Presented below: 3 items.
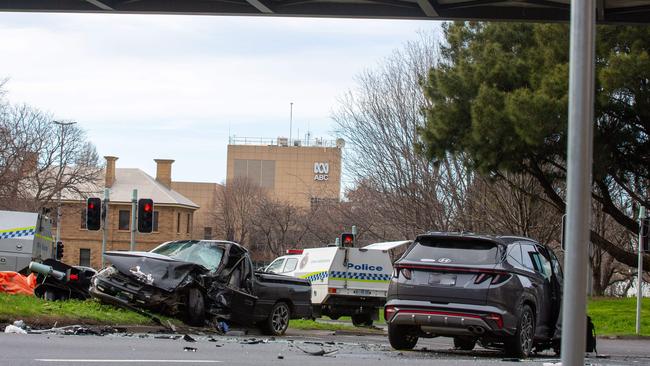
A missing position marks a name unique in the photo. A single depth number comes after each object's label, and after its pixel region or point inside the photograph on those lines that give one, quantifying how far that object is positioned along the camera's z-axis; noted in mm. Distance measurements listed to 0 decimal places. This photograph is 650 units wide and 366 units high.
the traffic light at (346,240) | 33000
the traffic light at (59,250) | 38956
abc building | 124875
